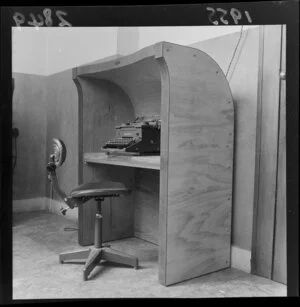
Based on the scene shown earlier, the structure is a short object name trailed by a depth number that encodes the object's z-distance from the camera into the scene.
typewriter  2.35
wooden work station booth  1.92
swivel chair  2.09
